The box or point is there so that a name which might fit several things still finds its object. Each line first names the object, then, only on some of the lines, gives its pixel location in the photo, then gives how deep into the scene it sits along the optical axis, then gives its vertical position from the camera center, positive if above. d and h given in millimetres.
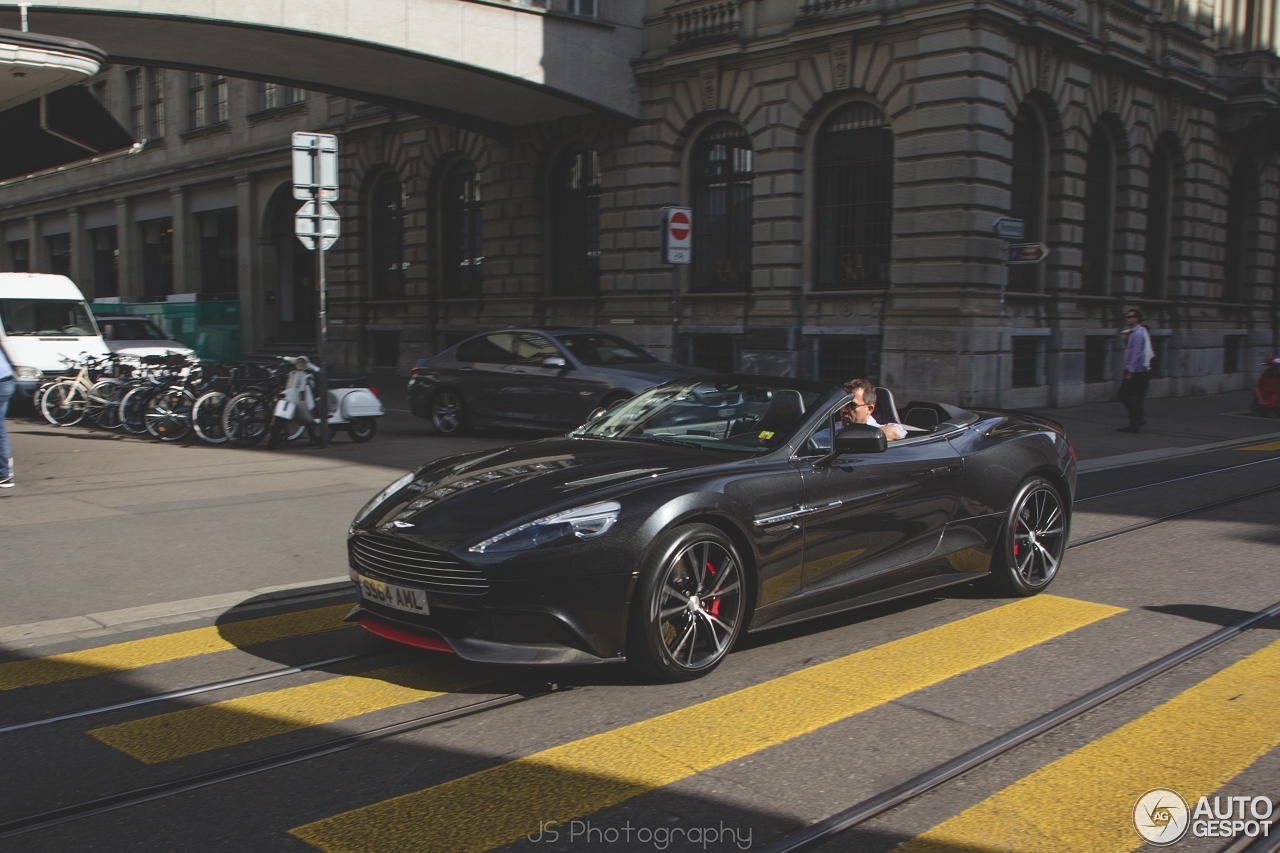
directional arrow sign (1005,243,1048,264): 17453 +1478
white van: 18641 +217
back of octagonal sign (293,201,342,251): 13023 +1359
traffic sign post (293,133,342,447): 13062 +1784
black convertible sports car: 4574 -824
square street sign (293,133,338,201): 13070 +2044
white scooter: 13914 -826
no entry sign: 14180 +1382
